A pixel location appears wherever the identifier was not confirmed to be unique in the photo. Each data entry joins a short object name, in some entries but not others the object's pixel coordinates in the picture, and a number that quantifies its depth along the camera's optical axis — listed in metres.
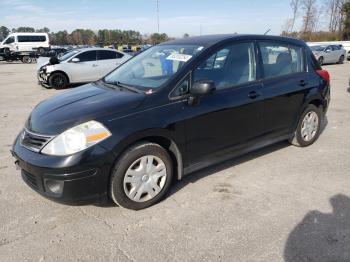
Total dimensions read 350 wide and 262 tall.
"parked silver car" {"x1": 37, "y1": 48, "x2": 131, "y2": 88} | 12.36
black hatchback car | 3.07
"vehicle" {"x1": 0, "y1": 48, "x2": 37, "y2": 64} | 30.14
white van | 31.02
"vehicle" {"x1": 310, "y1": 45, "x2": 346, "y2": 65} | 23.06
